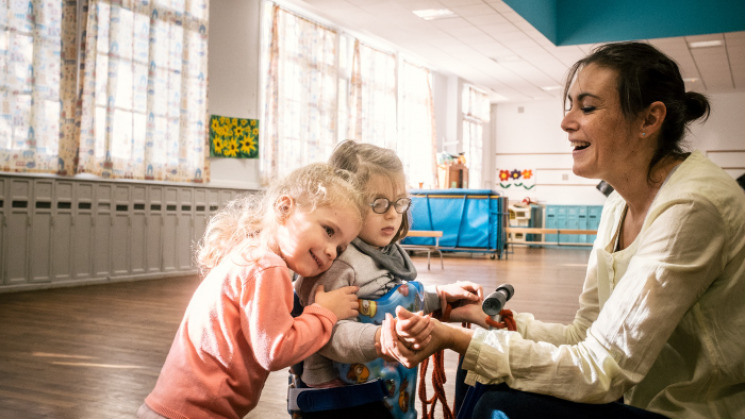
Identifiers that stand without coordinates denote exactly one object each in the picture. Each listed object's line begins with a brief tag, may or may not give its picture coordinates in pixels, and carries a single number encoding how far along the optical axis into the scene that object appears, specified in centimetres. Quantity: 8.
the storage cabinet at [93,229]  541
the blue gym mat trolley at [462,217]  1002
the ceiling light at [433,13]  894
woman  105
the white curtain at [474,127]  1459
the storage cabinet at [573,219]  1539
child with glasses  129
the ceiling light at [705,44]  1022
